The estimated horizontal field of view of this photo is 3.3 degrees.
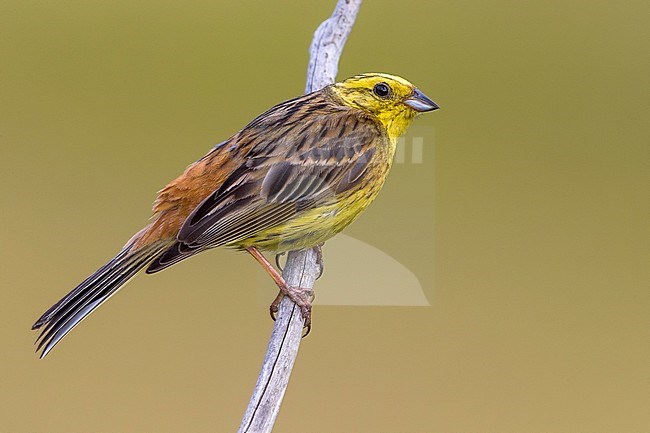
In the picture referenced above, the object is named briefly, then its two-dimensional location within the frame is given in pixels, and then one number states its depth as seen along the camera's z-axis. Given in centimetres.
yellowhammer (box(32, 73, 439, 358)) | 369
